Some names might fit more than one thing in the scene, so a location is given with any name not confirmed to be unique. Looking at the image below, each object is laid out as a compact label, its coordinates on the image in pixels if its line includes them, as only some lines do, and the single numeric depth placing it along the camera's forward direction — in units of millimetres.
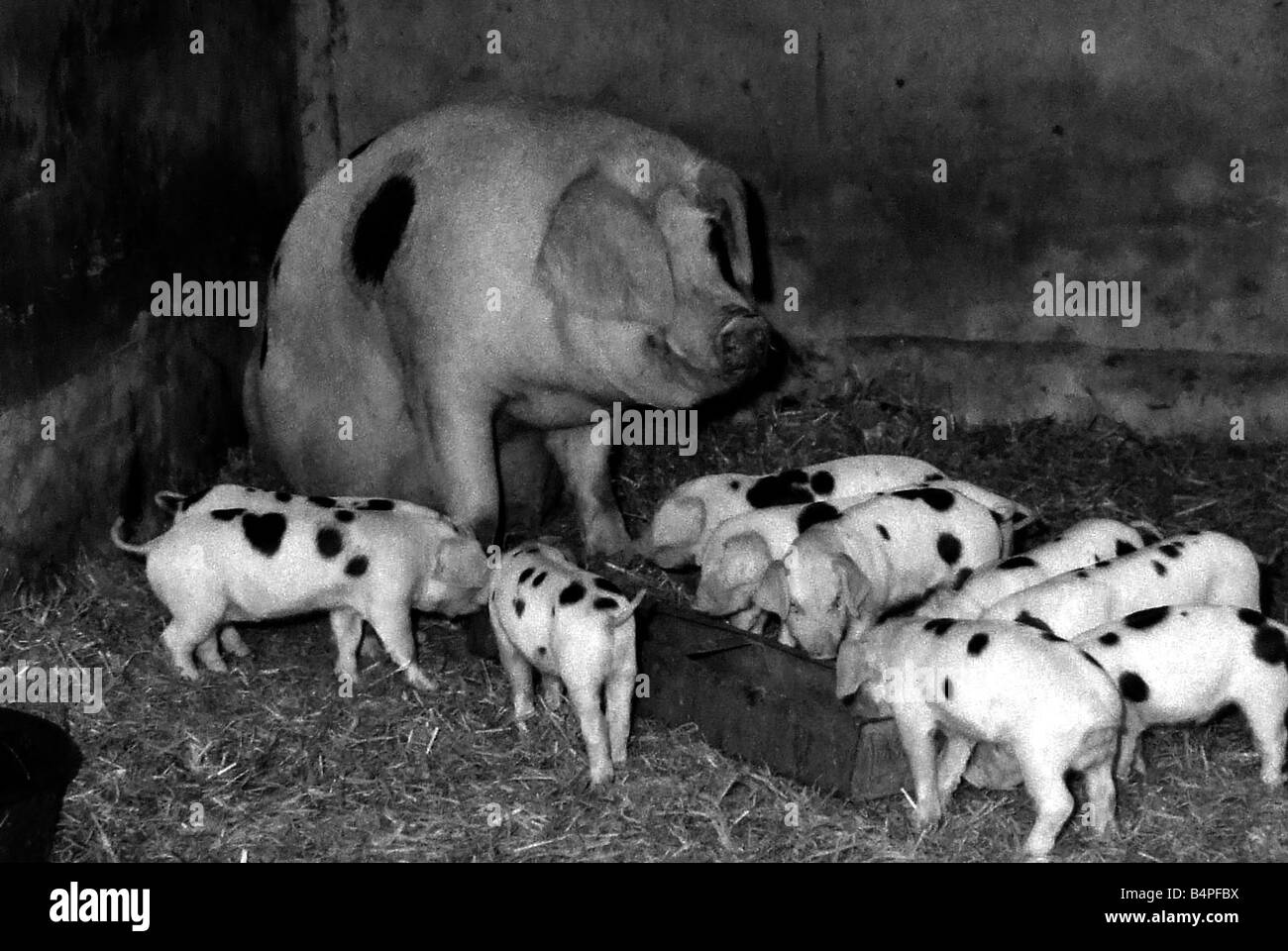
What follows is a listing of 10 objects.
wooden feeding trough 5441
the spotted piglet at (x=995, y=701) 4934
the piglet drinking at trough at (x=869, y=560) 5902
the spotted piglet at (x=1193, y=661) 5297
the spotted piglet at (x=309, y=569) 6047
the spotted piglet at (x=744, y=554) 6180
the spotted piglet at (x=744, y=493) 6656
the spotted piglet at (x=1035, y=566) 5879
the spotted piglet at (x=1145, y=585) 5676
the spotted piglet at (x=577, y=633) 5504
